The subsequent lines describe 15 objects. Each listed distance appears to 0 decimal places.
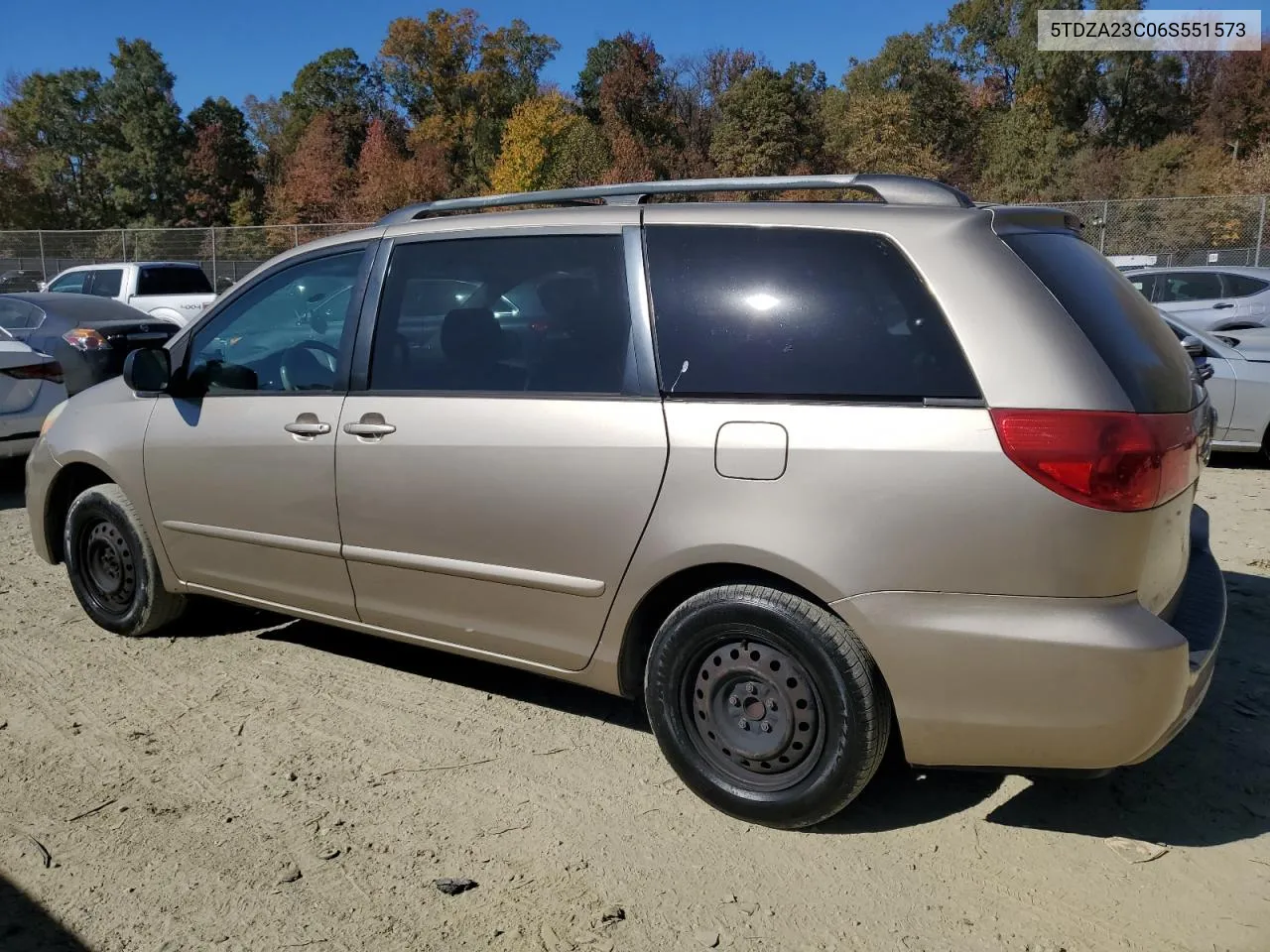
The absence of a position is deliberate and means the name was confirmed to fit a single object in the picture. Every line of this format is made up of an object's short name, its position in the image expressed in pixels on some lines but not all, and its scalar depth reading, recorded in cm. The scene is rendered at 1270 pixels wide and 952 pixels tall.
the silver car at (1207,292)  1158
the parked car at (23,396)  778
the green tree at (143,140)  6262
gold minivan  258
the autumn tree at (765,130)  5050
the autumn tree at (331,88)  6881
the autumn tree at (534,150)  5025
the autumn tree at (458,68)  6066
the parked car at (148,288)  1764
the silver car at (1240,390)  809
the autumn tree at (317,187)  5525
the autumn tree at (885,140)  4728
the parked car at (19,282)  3079
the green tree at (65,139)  6309
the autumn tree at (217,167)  6338
